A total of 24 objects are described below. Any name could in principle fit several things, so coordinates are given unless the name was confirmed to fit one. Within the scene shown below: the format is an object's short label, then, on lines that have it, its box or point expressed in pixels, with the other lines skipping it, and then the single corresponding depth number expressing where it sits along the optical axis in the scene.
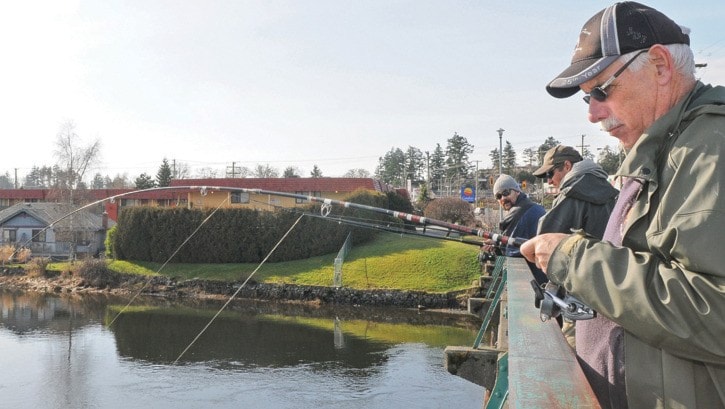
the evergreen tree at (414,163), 108.06
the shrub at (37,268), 38.66
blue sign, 35.03
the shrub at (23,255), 40.28
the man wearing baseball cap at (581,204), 2.97
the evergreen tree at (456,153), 97.56
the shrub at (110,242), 40.31
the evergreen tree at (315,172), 102.73
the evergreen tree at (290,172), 94.18
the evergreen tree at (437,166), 100.31
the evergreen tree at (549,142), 93.20
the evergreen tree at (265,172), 103.99
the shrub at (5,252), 40.22
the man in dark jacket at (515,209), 5.42
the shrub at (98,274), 36.62
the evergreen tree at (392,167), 110.50
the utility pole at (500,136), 36.10
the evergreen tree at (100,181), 122.62
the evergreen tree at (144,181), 69.08
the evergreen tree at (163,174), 71.19
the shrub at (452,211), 41.53
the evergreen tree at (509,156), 95.60
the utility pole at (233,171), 70.88
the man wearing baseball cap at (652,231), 1.30
